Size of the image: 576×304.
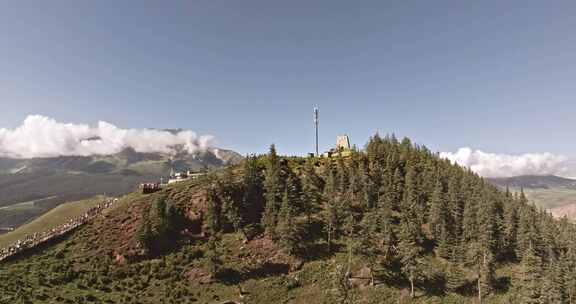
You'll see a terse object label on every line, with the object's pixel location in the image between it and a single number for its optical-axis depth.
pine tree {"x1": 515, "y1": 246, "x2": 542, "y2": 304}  57.78
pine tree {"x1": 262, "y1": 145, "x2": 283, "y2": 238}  79.36
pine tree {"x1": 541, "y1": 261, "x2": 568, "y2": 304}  56.42
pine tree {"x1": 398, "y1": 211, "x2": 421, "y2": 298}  63.75
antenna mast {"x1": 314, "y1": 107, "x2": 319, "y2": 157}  151.25
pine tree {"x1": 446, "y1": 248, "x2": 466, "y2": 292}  66.38
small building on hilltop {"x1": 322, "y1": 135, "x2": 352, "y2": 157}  133.38
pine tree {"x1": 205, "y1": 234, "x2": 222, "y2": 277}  65.50
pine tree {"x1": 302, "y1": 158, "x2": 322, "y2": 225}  86.00
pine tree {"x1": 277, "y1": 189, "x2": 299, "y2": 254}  72.06
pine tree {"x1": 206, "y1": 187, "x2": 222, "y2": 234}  81.00
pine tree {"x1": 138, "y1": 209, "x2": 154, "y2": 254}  71.50
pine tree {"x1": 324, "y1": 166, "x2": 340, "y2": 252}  78.56
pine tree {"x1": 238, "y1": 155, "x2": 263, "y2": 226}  87.50
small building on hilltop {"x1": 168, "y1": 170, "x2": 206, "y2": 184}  114.15
